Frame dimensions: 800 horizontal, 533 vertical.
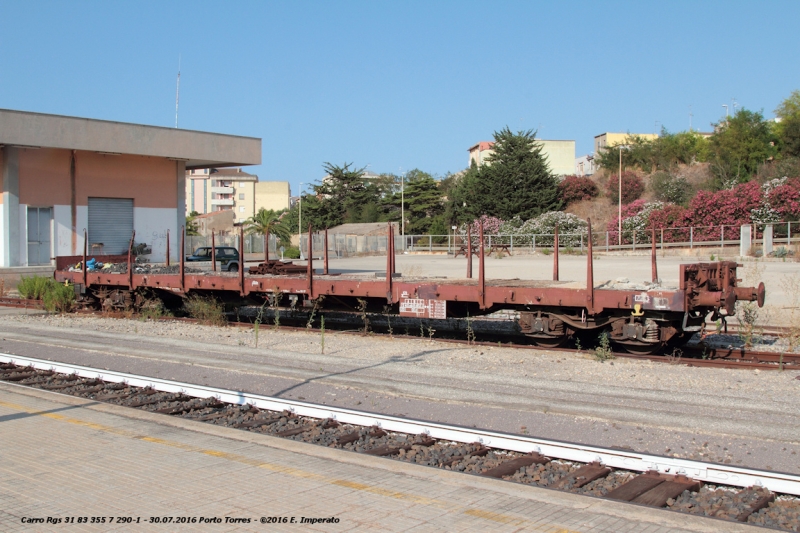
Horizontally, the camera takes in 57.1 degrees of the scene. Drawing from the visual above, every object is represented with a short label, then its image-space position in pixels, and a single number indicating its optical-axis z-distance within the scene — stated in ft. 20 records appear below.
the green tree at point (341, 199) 276.00
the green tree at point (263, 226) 224.12
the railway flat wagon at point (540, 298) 35.22
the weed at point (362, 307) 44.62
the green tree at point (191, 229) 244.40
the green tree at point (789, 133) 201.05
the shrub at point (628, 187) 222.69
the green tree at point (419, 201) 262.88
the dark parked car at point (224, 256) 107.04
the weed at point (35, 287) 69.04
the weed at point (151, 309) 57.31
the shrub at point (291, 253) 191.21
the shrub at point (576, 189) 227.81
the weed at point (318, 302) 46.11
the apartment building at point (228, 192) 432.66
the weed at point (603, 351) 36.78
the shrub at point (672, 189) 201.26
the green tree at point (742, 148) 206.18
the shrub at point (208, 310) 54.03
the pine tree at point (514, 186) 215.10
